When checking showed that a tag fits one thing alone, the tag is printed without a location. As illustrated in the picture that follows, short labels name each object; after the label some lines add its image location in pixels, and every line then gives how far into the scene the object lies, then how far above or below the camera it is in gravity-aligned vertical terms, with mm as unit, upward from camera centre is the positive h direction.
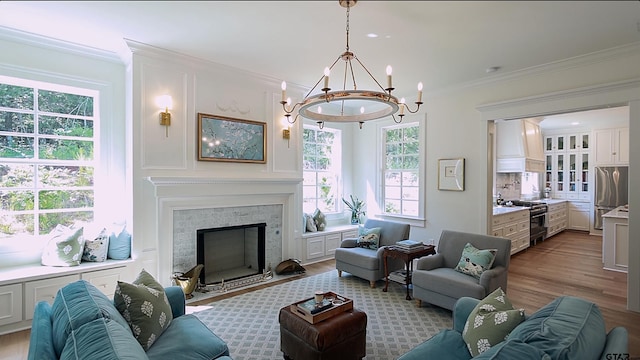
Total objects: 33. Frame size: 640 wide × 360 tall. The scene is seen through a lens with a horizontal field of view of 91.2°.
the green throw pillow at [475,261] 3352 -907
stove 6473 -875
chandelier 2508 +652
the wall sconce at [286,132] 4945 +722
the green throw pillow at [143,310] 1979 -871
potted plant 6362 -658
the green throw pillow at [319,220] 5727 -777
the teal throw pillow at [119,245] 3717 -812
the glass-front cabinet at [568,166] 8141 +332
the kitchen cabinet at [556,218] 7298 -979
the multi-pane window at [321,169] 6035 +174
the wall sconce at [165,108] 3811 +847
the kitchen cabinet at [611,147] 7445 +775
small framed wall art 4914 +62
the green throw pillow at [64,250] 3383 -793
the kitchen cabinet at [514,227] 5309 -890
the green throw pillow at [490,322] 1786 -859
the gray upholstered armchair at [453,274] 3176 -1064
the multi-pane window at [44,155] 3439 +253
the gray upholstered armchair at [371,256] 4211 -1090
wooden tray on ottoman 2416 -1063
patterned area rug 2797 -1498
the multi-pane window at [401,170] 5691 +152
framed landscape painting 4148 +532
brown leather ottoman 2277 -1207
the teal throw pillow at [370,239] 4629 -909
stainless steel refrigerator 7293 -256
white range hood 6793 +698
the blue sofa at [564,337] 1230 -680
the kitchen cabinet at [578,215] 8055 -965
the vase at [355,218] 6359 -823
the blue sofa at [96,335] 1342 -746
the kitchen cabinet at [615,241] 4773 -982
